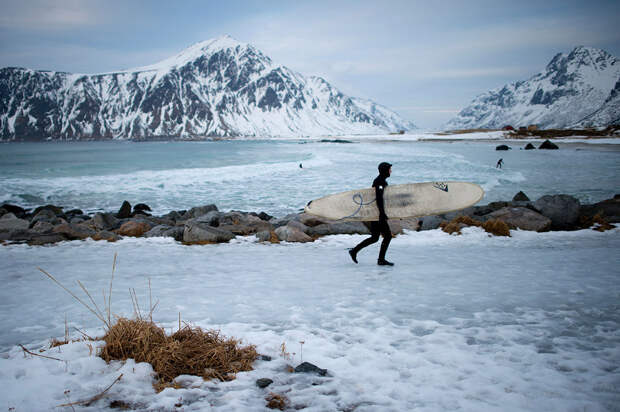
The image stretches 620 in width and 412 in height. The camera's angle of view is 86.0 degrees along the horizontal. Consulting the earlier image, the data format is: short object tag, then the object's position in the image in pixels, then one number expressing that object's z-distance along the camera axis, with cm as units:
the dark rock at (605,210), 1146
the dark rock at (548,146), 5746
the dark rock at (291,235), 1045
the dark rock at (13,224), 1248
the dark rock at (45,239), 1027
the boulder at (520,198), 1608
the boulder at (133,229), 1161
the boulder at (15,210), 1776
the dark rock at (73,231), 1097
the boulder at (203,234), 1046
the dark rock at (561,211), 1098
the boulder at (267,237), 1048
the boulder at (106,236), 1082
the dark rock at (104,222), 1302
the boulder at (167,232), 1101
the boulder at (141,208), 1814
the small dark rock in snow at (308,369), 346
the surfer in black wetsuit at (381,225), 665
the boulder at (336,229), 1133
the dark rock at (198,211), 1552
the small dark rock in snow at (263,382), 319
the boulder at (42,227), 1170
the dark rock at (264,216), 1533
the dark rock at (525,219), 1066
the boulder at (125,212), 1603
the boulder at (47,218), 1385
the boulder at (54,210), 1629
